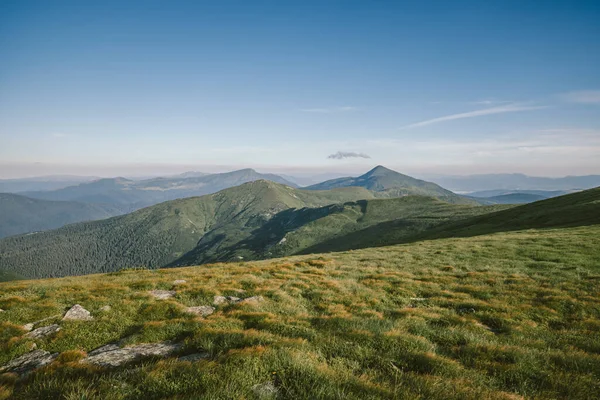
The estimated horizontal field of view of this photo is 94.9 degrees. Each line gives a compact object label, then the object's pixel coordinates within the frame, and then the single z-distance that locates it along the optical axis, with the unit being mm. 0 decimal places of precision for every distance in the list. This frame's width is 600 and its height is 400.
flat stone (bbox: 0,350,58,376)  7855
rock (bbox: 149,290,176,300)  14570
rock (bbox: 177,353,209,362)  6884
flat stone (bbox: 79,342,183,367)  7343
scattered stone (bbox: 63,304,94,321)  11305
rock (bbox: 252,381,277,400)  5241
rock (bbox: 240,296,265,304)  12981
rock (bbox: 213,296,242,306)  13664
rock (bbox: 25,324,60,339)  10094
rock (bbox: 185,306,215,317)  12112
